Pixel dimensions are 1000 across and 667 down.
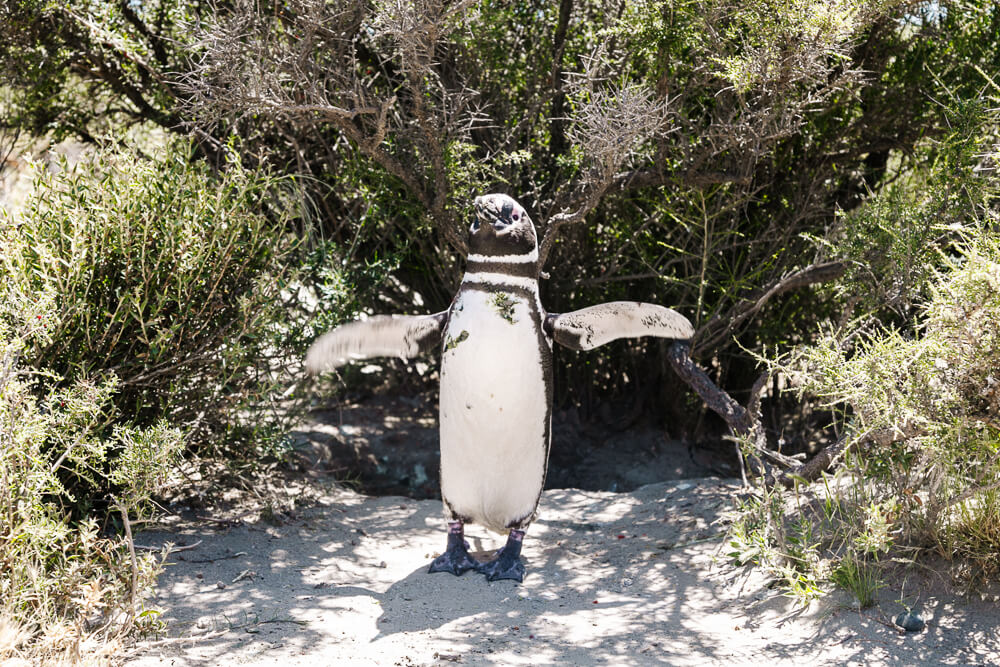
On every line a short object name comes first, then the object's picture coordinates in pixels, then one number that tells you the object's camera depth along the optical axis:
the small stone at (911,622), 3.23
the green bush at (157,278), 3.59
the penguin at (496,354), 3.63
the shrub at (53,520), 2.78
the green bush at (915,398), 2.99
